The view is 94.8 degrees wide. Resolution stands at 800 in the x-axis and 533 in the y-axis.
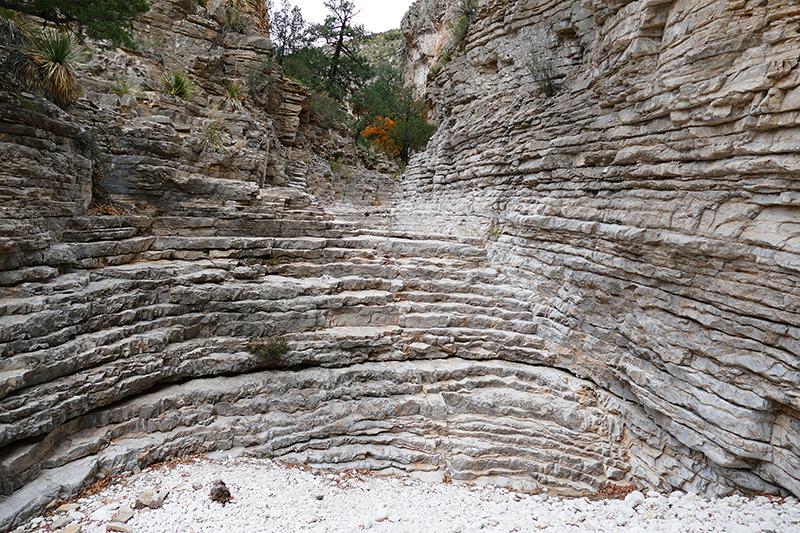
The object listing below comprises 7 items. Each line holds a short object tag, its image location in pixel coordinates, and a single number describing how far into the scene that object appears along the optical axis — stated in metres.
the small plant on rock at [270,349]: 5.91
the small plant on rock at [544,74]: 8.59
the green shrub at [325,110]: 17.75
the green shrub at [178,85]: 9.90
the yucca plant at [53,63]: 5.45
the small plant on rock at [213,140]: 9.01
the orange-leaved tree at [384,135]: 21.06
